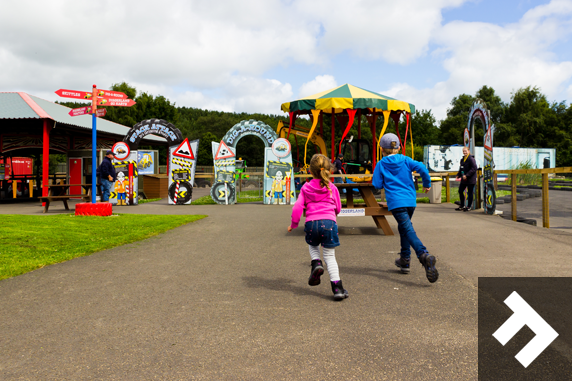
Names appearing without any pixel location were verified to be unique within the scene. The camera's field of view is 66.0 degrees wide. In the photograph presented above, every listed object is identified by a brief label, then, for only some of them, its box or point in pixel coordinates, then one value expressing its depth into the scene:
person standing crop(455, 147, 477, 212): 13.12
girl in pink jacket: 4.52
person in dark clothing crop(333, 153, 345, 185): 17.58
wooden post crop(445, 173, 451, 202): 17.65
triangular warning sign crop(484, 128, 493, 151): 12.45
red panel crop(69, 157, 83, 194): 23.77
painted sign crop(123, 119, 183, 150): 18.42
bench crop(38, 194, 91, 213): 14.32
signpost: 12.44
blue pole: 12.91
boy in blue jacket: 5.33
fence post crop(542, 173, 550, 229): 9.80
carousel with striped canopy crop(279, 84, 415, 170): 17.72
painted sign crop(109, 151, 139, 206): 17.55
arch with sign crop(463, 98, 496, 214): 12.34
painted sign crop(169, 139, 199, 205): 17.45
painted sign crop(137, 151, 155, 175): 22.89
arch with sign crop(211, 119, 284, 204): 17.66
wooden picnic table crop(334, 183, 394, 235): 8.47
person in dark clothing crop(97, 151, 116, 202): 16.41
